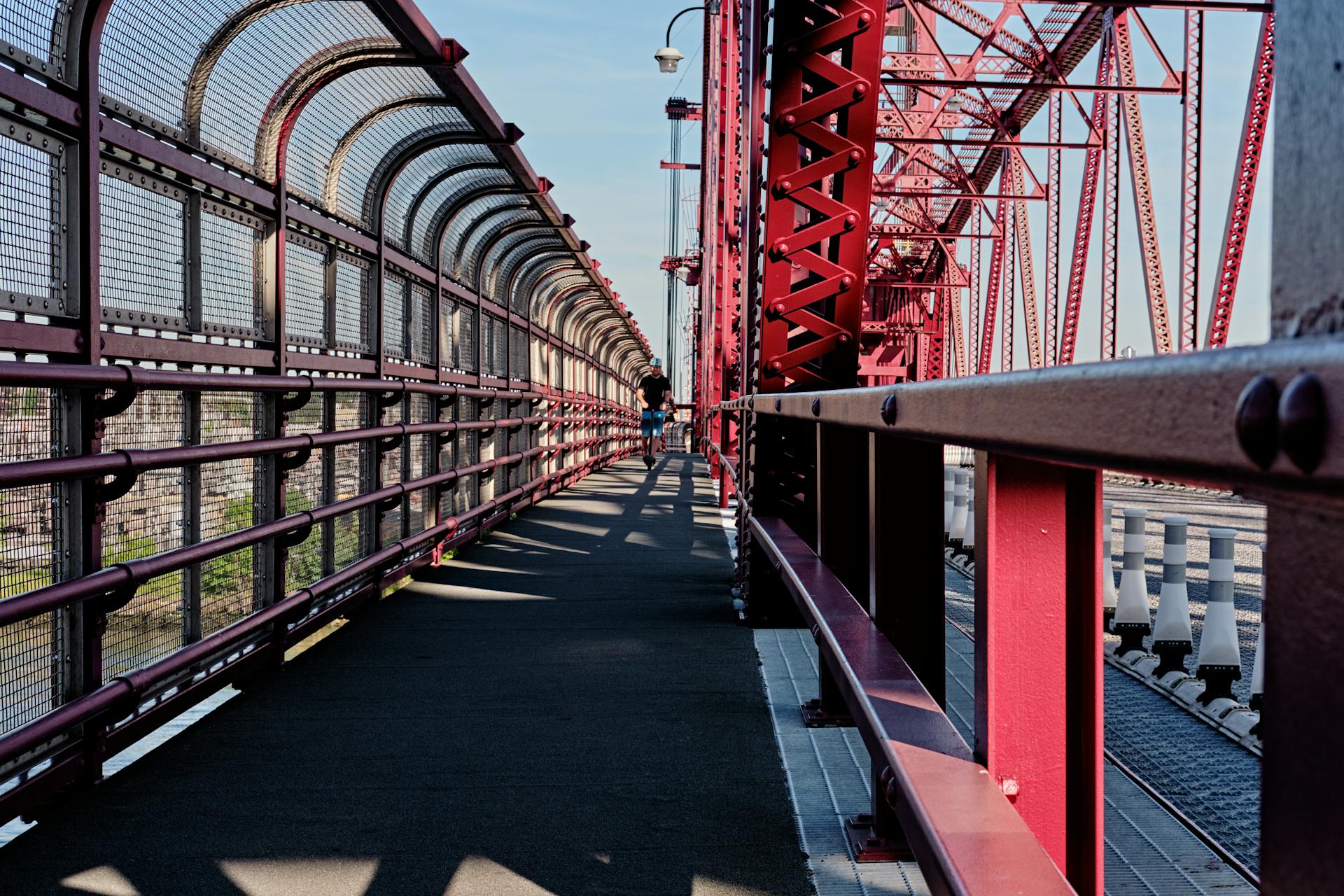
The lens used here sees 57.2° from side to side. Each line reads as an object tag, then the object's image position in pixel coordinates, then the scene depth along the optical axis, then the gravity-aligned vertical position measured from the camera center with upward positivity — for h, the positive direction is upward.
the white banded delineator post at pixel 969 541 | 10.26 -0.97
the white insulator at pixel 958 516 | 10.61 -0.78
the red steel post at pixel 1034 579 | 0.57 -0.16
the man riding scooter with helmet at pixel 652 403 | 23.14 +0.44
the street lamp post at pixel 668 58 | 24.39 +7.32
